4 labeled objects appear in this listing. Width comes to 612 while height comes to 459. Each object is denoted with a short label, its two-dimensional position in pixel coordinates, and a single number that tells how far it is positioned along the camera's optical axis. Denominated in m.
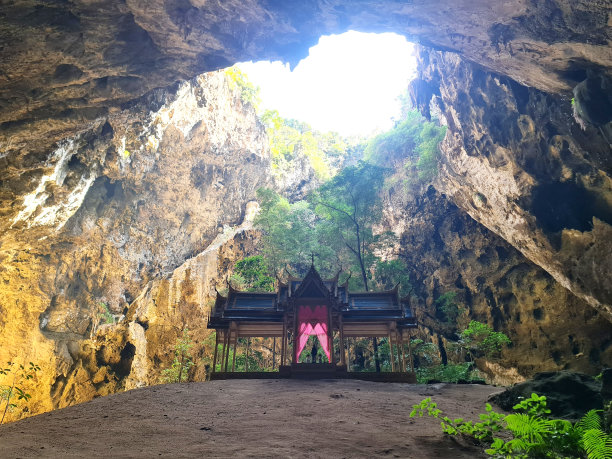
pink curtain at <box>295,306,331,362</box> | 12.38
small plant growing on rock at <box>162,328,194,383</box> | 18.78
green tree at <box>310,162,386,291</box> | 22.59
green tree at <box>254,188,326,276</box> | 23.95
